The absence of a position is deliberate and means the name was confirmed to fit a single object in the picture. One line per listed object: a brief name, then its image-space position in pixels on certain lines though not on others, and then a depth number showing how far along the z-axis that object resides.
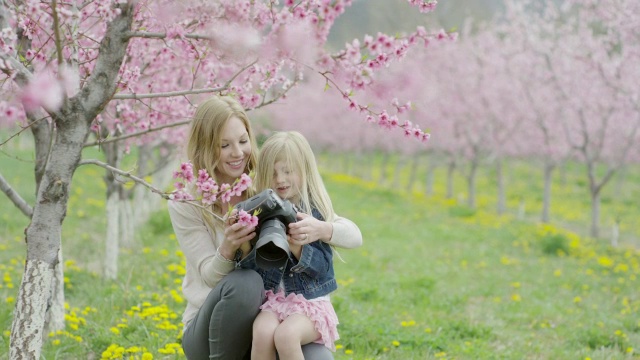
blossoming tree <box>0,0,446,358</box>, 2.75
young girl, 3.04
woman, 3.03
